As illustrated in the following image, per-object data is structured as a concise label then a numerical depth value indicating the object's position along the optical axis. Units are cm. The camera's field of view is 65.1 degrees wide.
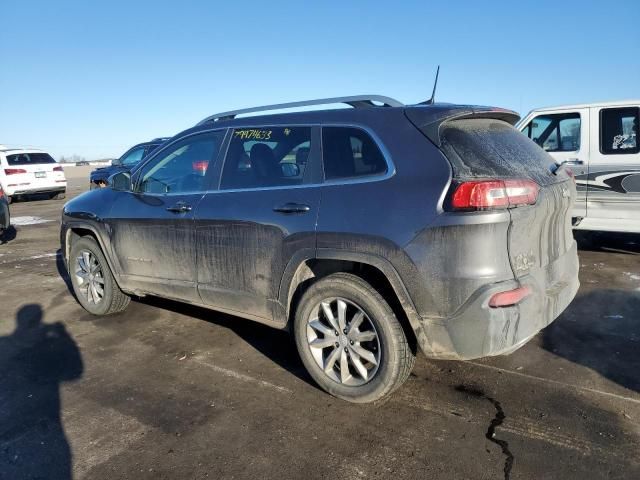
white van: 672
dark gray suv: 274
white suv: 1614
